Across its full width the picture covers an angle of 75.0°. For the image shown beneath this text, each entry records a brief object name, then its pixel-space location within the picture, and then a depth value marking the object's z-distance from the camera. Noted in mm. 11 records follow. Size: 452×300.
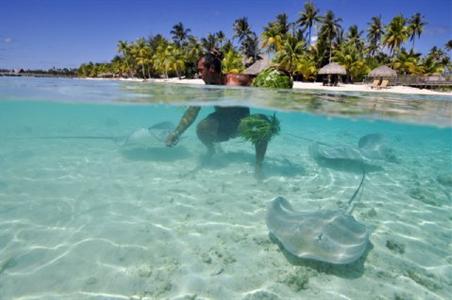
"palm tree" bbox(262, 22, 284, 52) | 55156
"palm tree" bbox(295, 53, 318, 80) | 48750
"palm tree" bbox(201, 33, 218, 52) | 71688
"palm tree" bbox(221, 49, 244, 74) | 55178
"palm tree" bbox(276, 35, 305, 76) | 49281
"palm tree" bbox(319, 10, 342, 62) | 55719
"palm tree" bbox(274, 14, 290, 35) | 62281
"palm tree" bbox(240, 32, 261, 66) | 67700
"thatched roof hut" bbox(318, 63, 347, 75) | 42594
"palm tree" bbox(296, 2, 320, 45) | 60406
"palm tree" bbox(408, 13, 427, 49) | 61250
